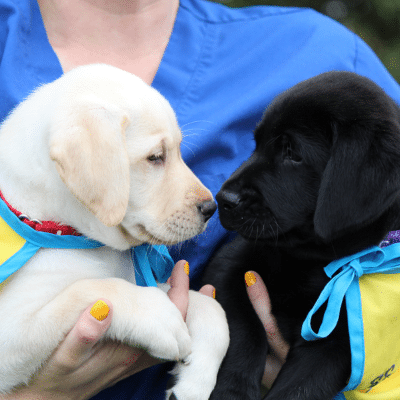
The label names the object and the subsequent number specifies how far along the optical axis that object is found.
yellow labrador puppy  1.97
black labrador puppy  1.99
